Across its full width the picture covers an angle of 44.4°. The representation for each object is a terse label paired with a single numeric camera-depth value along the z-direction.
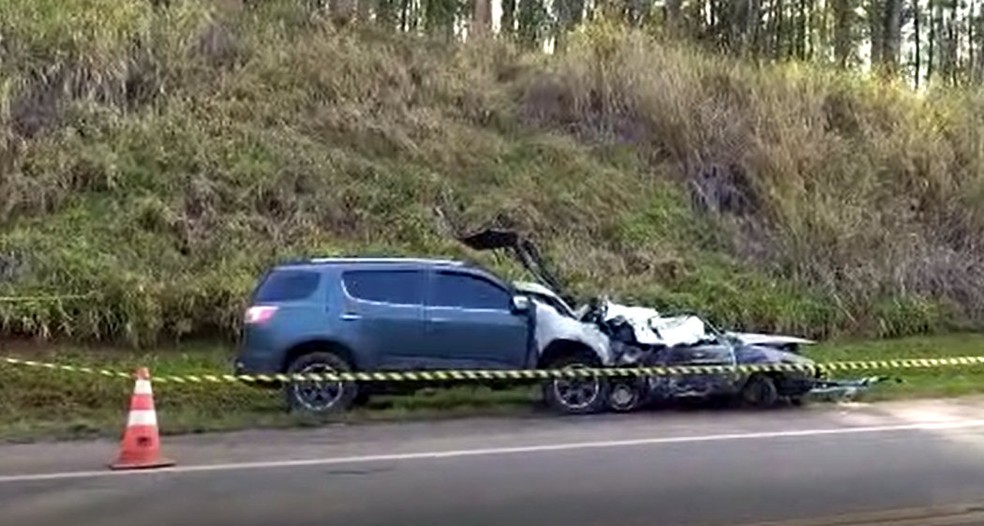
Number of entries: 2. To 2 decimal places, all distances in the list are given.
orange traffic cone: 10.03
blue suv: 13.63
